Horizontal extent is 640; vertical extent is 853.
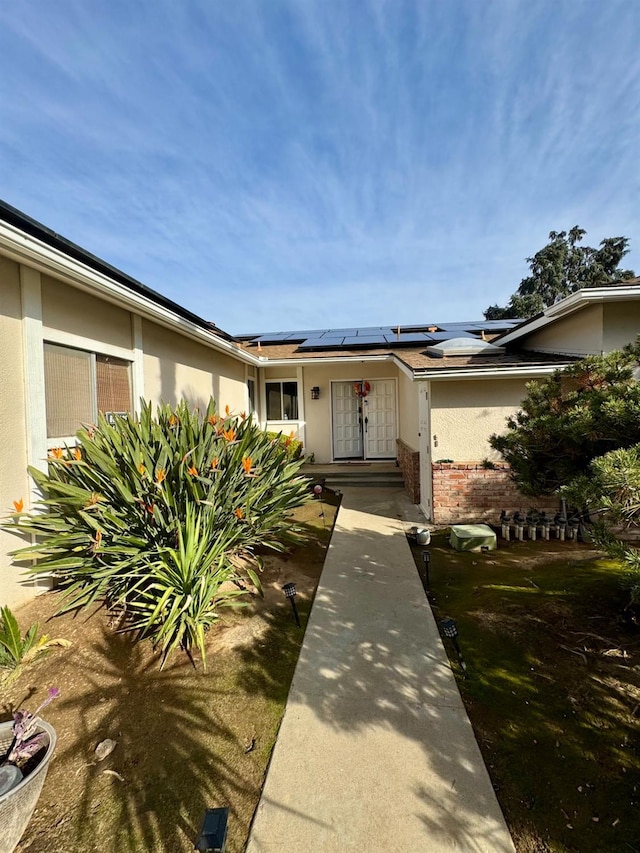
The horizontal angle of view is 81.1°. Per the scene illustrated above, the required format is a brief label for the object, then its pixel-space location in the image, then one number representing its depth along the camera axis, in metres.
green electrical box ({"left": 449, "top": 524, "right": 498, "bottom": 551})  6.05
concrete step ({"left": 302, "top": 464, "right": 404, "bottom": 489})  10.62
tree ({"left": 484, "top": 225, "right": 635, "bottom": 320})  31.20
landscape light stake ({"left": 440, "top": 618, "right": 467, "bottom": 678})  3.14
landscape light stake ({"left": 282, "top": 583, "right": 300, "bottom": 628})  3.90
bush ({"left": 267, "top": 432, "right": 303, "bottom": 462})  10.20
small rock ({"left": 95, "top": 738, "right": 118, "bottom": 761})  2.52
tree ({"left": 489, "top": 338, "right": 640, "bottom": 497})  3.17
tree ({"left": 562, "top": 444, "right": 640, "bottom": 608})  2.59
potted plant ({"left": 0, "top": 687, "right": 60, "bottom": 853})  1.97
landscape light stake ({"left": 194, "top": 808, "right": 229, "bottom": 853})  1.79
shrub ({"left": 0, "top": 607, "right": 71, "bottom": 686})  3.25
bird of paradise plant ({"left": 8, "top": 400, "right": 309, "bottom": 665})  3.60
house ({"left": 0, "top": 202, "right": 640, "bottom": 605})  4.28
